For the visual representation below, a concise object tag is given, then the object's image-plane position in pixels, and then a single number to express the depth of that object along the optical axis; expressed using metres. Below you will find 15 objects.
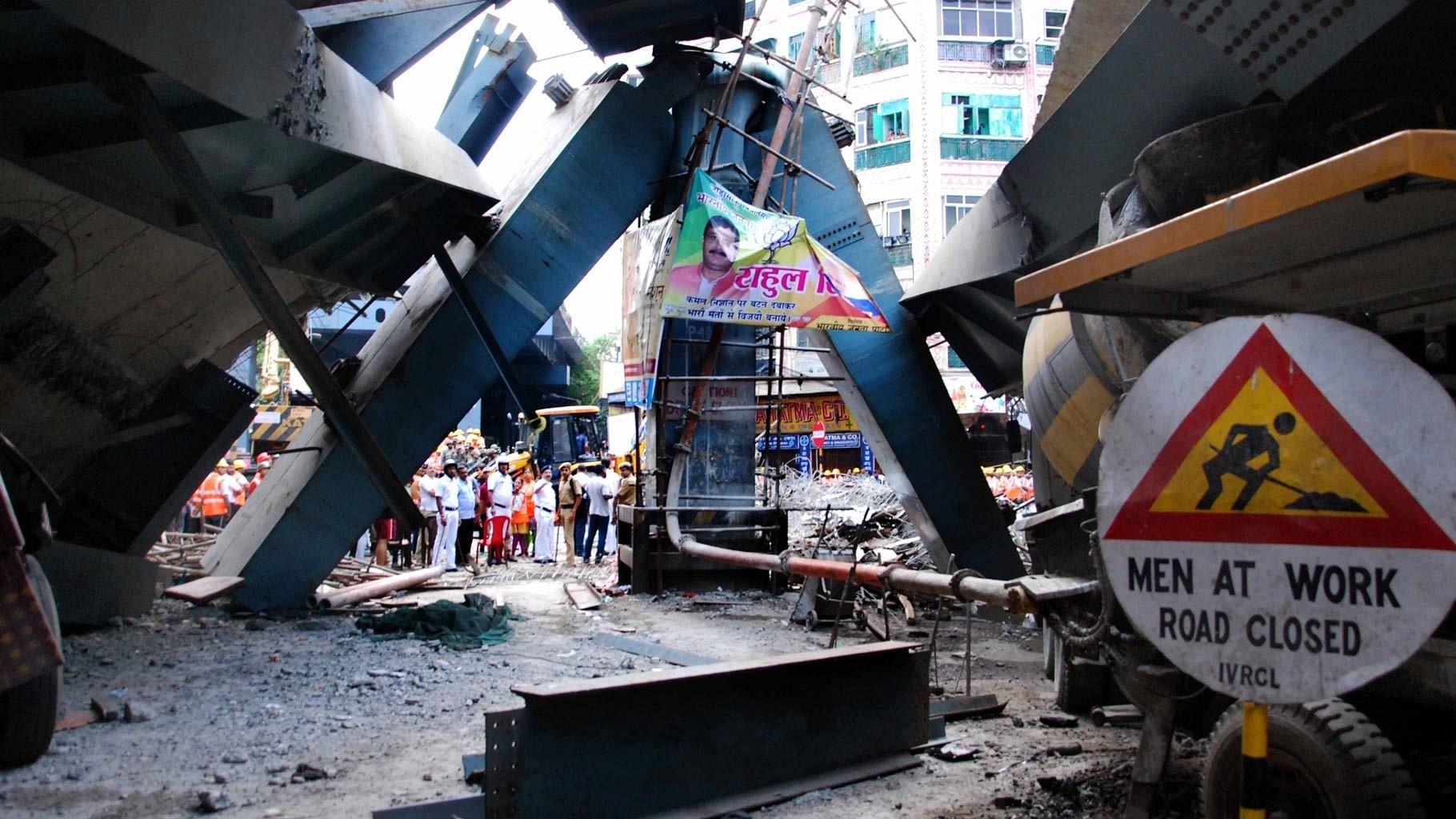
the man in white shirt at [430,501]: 15.58
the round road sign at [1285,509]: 1.87
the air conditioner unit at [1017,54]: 31.95
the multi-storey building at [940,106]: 31.59
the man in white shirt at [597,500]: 15.88
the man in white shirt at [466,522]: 16.02
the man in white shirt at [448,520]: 15.44
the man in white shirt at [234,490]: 16.91
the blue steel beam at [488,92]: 10.52
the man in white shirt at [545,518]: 17.50
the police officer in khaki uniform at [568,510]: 16.12
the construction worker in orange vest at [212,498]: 16.41
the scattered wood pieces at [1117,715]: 5.38
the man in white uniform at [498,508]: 16.34
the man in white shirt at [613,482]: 15.96
